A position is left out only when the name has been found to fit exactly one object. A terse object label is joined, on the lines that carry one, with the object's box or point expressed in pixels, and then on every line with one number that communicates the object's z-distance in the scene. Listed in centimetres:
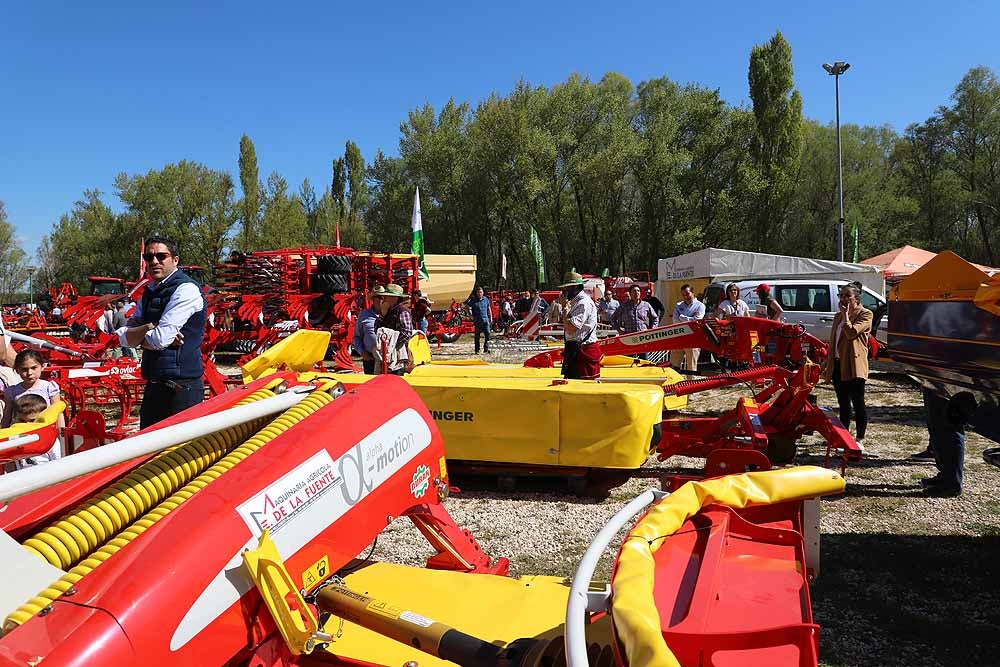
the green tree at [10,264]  4907
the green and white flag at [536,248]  3122
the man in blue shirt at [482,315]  1802
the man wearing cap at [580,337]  705
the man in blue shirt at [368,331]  652
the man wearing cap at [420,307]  812
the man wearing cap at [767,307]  1019
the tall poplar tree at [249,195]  4066
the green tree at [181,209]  3981
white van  1295
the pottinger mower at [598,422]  518
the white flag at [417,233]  1581
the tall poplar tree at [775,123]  3534
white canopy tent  1598
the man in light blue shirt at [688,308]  1138
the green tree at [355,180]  4909
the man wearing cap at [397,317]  646
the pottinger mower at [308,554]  135
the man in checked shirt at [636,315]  1227
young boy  461
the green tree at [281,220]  3997
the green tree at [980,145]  3719
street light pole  2448
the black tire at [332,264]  1275
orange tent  2145
